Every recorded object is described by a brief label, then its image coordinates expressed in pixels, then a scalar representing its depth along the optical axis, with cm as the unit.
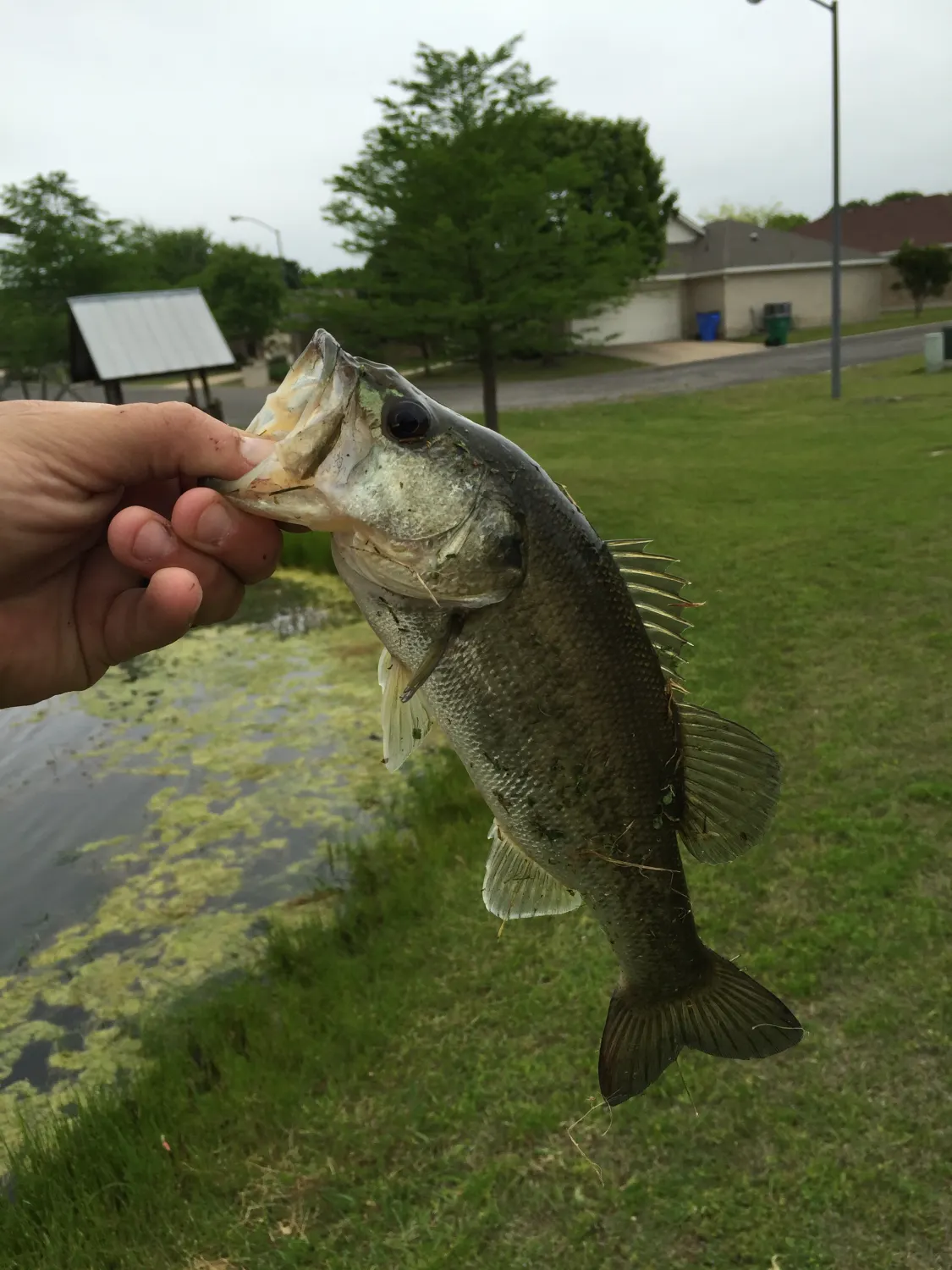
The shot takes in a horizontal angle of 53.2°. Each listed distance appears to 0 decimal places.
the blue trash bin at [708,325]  3516
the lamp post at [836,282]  1517
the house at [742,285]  3544
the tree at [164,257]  2694
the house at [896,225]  4078
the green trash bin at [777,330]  3047
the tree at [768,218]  6109
